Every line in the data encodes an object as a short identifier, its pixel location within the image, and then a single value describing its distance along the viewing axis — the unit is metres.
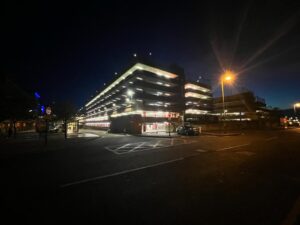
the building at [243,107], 97.44
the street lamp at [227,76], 23.83
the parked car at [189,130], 29.86
